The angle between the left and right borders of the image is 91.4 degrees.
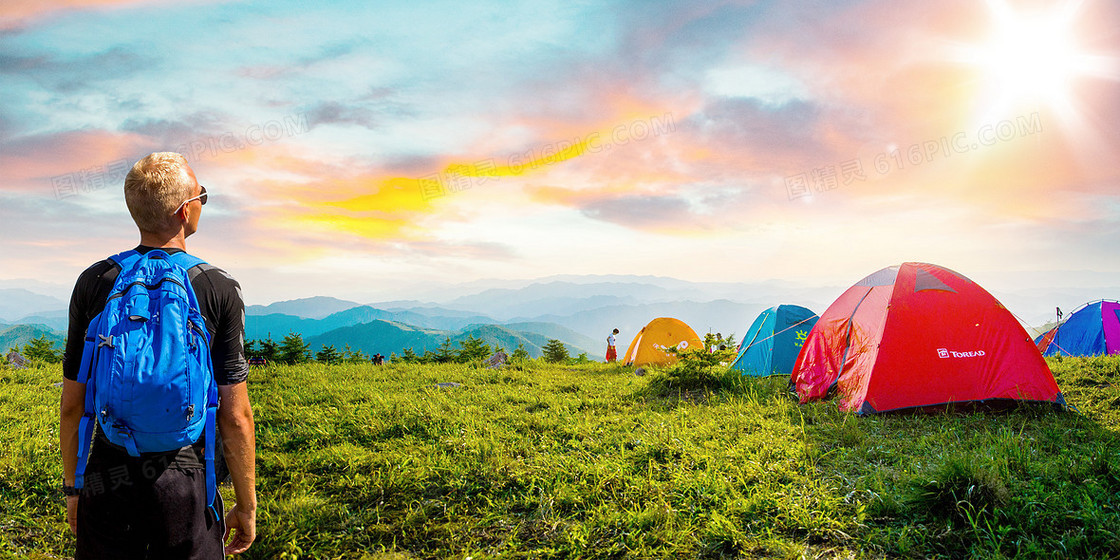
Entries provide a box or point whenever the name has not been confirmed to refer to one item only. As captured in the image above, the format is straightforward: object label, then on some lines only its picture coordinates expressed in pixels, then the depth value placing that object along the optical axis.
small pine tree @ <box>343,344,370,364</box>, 16.36
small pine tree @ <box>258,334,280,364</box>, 15.08
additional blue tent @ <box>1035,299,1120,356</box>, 16.50
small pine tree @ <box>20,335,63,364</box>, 15.69
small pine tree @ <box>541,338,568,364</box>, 20.48
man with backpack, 2.47
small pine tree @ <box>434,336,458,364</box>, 17.44
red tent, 8.44
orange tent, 18.67
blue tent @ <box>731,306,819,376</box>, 14.58
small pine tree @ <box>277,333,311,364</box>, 15.25
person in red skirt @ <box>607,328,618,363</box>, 21.88
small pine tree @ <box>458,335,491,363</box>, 18.06
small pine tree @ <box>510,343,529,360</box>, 18.12
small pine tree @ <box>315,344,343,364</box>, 16.22
